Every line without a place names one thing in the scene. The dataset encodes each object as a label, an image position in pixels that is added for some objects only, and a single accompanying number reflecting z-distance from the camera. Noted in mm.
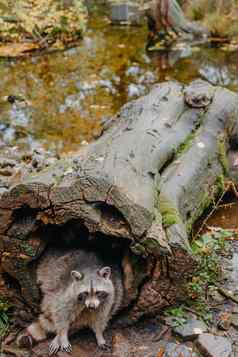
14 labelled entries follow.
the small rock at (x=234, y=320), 3842
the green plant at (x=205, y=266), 4004
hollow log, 3434
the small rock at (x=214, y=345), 3545
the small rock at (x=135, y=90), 9117
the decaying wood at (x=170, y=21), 12016
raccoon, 3512
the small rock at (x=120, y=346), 3626
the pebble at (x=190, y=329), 3699
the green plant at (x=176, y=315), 3793
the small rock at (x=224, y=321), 3801
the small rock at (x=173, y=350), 3582
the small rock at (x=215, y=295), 4082
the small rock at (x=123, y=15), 14113
